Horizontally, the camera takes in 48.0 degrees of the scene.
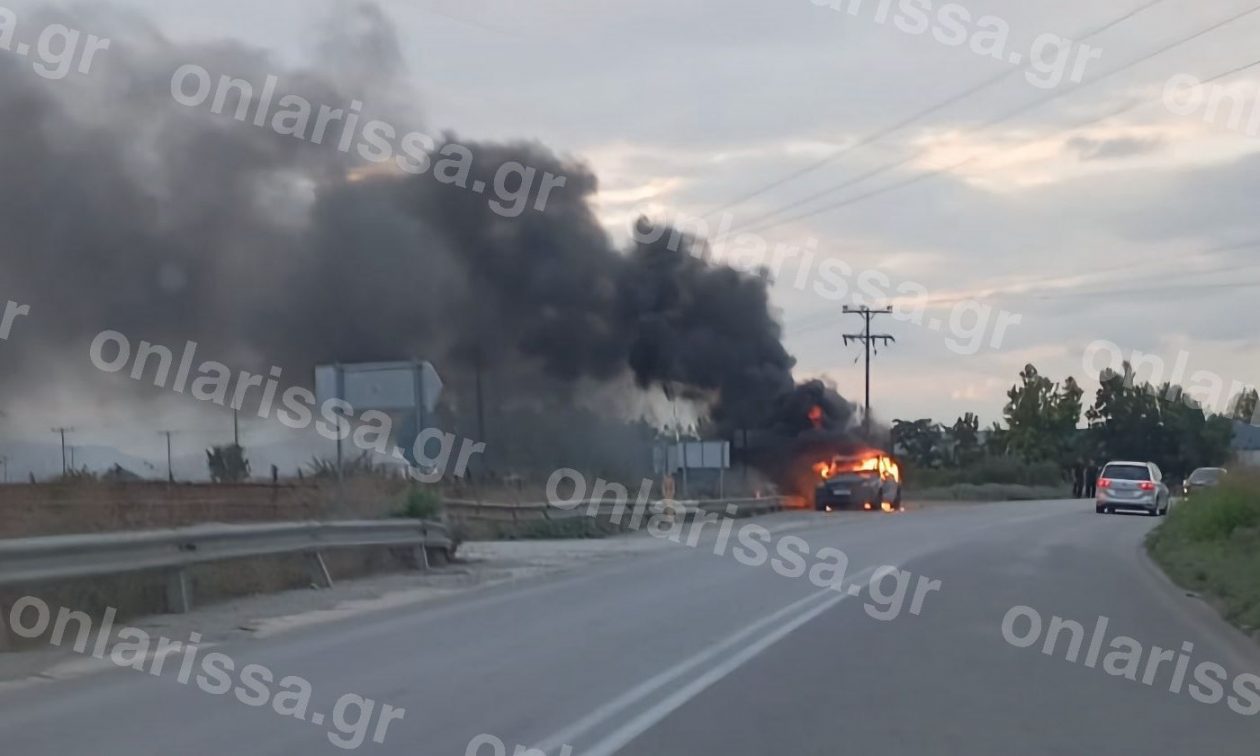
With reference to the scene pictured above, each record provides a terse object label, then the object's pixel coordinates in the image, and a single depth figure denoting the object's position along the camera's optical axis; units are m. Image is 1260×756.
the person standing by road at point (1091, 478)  69.31
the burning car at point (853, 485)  40.16
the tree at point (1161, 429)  77.81
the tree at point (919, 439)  93.69
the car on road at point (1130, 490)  37.12
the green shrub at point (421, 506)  19.88
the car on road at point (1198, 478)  33.72
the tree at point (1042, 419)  85.56
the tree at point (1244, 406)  88.18
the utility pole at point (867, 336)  61.94
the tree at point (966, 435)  90.19
